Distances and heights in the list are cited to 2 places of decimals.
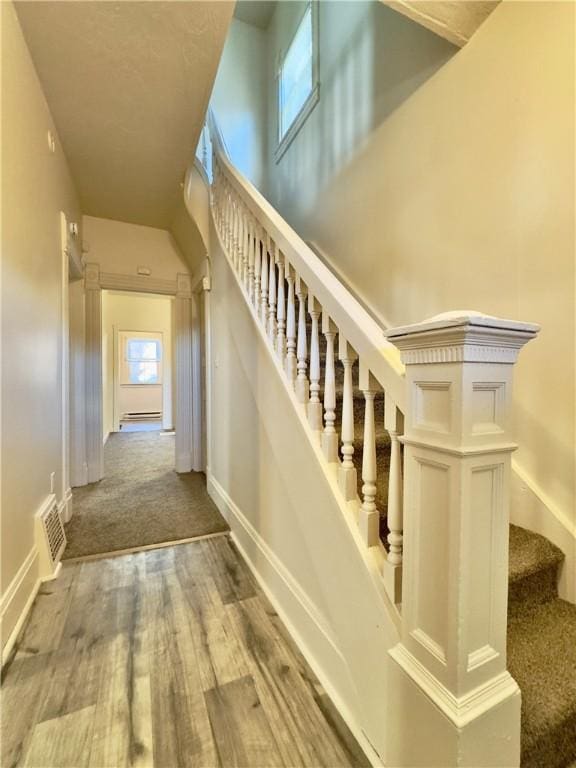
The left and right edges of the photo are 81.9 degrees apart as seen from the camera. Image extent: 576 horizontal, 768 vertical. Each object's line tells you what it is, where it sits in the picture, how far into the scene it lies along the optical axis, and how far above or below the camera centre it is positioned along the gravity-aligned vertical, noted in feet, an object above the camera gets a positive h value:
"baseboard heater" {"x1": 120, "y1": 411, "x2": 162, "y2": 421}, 25.30 -3.05
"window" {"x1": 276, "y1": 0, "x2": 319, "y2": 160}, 9.26 +9.26
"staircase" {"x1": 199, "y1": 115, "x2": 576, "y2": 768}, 2.29 -1.29
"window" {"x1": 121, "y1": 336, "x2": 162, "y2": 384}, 25.09 +1.17
